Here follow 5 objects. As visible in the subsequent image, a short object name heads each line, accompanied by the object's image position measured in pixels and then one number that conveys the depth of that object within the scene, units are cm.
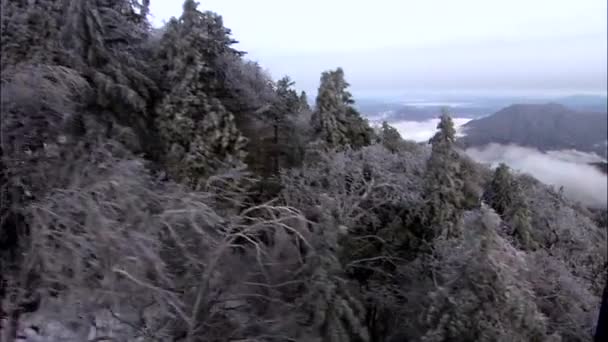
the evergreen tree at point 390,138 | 1717
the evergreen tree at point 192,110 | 1345
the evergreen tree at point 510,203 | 1257
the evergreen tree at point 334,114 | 1512
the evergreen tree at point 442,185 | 1212
